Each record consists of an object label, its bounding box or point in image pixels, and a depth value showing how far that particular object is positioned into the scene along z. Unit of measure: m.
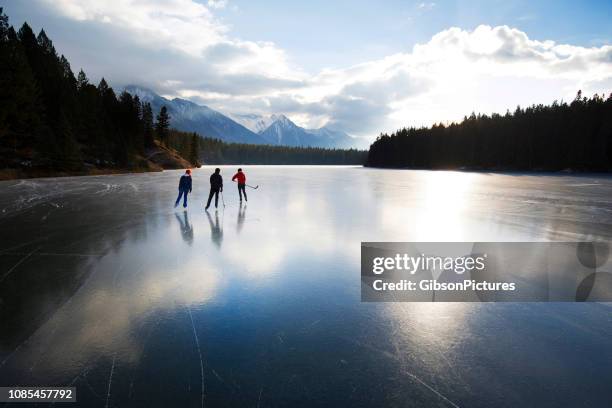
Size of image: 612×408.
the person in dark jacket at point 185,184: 15.42
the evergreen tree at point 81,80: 68.03
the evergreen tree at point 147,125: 80.80
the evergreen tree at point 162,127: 92.44
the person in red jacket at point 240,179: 17.93
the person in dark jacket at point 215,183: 15.40
